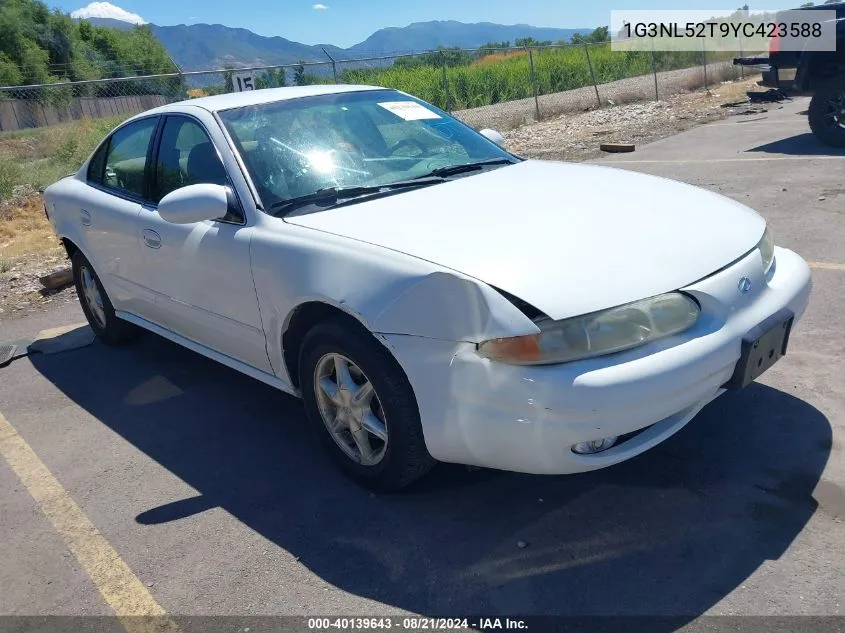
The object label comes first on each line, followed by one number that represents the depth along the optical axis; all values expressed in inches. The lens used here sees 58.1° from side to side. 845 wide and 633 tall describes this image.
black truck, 381.1
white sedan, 98.3
